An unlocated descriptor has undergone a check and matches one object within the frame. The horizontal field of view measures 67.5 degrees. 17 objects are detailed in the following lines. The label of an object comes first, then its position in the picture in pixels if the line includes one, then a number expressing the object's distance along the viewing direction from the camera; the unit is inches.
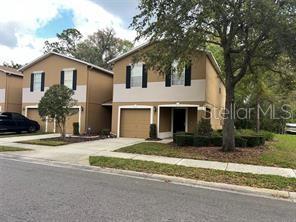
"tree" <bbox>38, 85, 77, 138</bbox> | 545.5
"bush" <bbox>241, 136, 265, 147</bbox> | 460.9
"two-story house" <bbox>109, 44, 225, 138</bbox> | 571.0
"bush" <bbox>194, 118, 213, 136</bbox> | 503.4
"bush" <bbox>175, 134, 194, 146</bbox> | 462.9
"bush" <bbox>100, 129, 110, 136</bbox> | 655.0
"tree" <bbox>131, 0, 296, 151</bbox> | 329.9
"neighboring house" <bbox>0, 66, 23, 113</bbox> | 813.0
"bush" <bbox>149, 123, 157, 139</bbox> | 583.3
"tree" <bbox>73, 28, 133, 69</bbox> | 1315.0
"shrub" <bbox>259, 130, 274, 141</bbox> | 584.6
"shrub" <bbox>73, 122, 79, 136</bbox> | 661.9
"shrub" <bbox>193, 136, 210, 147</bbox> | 453.3
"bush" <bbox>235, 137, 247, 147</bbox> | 451.5
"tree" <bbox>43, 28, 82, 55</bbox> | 1425.7
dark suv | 662.8
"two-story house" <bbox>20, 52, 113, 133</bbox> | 690.5
